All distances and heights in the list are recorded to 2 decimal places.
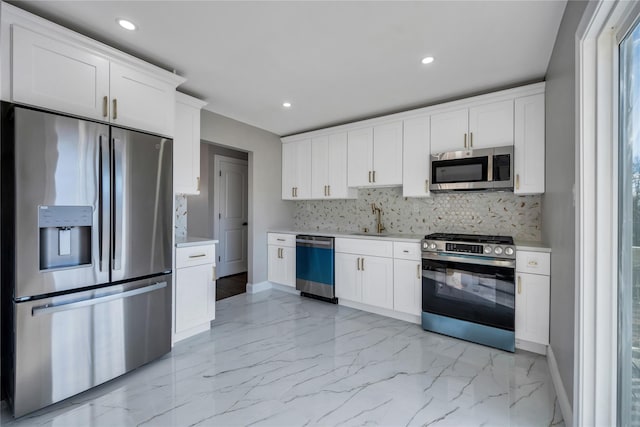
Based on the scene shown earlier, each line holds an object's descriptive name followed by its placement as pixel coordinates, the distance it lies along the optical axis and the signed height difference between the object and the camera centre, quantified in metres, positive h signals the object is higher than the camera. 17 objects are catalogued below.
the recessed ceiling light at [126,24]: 1.94 +1.29
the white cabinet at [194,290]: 2.64 -0.74
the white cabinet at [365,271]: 3.29 -0.70
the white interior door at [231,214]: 5.26 -0.02
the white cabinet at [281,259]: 4.14 -0.67
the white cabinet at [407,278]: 3.06 -0.70
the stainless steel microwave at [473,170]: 2.78 +0.45
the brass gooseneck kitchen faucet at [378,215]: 3.96 -0.03
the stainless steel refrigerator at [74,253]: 1.66 -0.27
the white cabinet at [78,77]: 1.68 +0.93
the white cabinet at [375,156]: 3.50 +0.74
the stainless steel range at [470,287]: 2.54 -0.69
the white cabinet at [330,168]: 3.99 +0.66
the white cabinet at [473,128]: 2.80 +0.89
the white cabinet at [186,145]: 2.84 +0.70
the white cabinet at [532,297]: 2.40 -0.70
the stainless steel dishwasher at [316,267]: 3.74 -0.72
